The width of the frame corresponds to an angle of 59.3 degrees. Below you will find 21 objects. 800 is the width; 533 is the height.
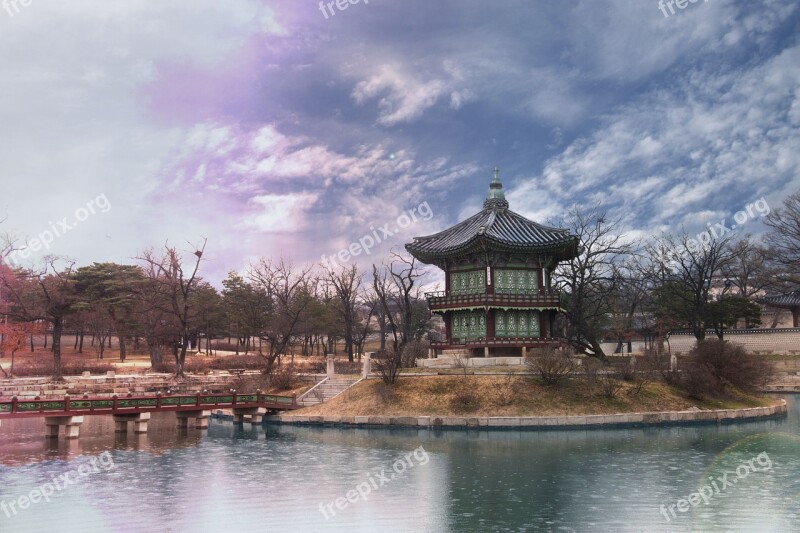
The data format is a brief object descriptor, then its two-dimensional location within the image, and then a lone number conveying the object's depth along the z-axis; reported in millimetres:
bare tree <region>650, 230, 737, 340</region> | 63625
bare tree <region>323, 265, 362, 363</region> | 75125
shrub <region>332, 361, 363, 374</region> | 58250
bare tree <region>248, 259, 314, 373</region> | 74500
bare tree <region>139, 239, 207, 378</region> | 59750
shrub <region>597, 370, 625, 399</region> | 43344
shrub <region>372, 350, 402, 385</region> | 46094
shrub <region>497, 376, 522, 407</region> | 42469
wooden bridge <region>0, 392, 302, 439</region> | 36500
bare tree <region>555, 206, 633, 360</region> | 57031
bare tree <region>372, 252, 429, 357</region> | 66375
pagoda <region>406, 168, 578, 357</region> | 52844
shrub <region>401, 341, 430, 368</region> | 56794
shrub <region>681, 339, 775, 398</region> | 45219
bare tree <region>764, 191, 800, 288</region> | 66062
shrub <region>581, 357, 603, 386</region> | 44506
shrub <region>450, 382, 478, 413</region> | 42197
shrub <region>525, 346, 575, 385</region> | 43906
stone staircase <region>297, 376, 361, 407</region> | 48094
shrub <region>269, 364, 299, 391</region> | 52844
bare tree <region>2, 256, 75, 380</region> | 67625
